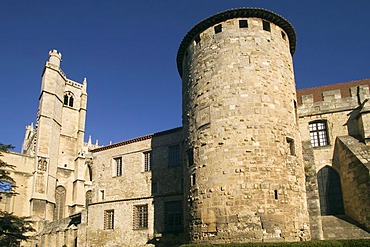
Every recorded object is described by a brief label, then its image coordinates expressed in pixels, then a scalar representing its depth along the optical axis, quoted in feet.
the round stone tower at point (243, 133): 42.29
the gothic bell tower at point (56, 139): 104.06
